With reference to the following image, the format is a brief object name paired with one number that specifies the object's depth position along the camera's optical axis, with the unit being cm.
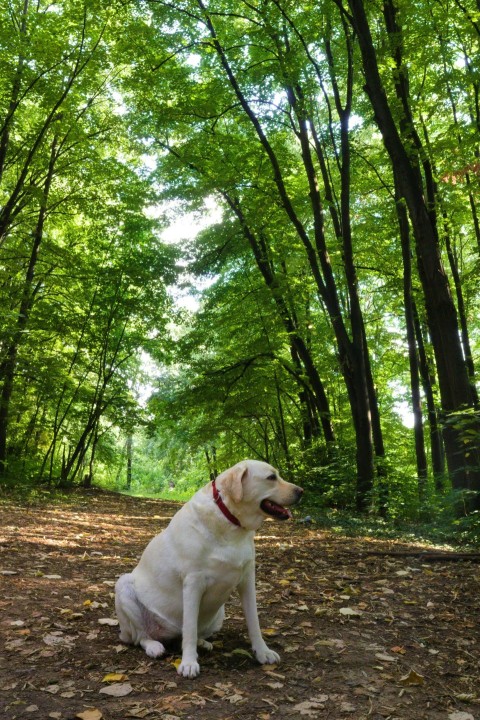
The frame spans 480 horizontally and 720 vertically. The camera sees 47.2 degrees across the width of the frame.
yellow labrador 332
